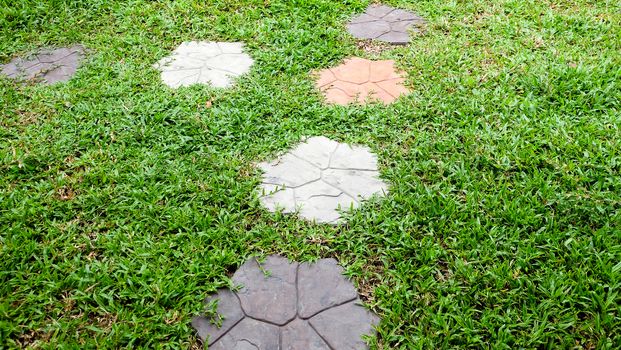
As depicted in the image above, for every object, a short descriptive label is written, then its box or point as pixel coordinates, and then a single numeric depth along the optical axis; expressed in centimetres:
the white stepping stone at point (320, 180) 275
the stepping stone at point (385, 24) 426
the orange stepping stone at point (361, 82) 356
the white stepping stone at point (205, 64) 374
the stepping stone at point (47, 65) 379
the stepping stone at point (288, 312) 214
